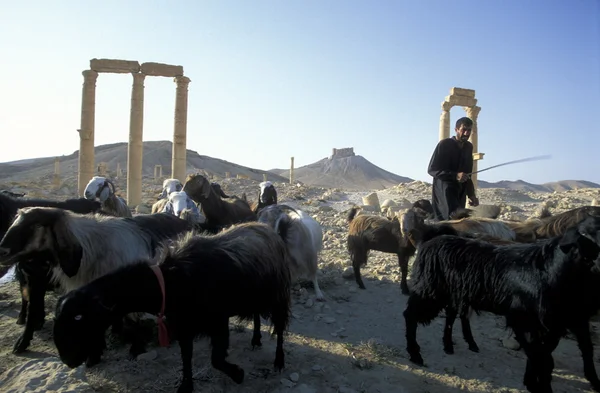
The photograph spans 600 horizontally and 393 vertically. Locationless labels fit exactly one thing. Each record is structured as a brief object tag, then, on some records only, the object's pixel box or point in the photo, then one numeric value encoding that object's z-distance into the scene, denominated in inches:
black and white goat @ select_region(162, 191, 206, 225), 254.7
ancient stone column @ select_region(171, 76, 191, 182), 951.0
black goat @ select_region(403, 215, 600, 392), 131.3
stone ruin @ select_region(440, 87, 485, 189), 991.0
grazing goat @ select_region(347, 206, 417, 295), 273.6
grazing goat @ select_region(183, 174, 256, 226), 286.7
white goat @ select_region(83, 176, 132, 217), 283.0
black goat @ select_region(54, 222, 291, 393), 116.0
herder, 257.1
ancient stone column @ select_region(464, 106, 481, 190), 1016.5
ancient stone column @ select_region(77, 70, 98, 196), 919.0
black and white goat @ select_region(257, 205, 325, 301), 247.6
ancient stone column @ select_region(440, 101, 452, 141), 990.4
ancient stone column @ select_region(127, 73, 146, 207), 920.3
